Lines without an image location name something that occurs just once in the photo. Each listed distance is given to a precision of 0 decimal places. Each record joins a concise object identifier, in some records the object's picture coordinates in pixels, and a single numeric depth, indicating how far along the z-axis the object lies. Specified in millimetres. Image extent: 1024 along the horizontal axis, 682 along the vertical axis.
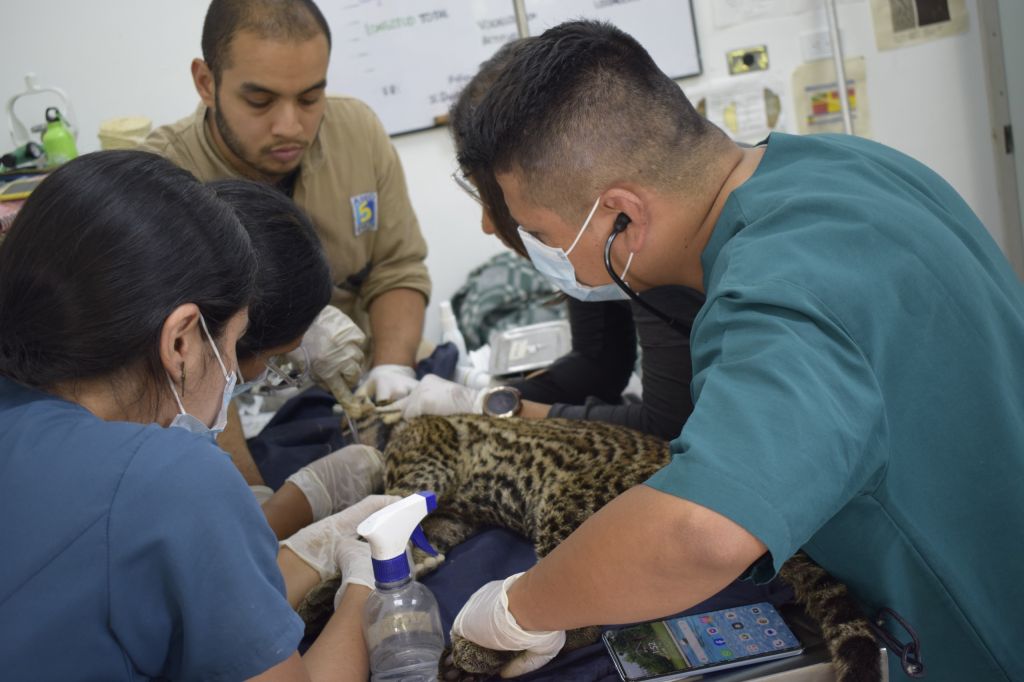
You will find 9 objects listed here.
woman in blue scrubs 1029
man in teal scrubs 1000
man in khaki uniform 2451
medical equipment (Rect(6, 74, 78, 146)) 3748
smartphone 1283
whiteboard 4211
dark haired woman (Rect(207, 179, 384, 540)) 1759
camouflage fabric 3963
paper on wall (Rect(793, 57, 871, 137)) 4434
